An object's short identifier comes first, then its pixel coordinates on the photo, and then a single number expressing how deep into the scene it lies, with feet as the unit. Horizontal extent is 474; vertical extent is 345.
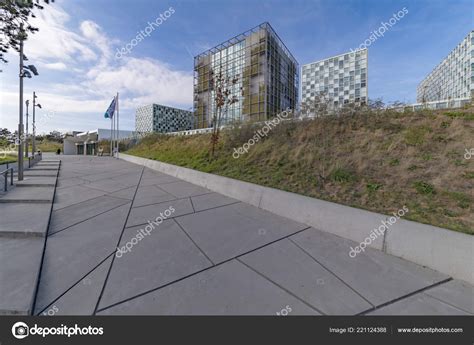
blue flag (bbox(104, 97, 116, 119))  77.61
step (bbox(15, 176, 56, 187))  23.72
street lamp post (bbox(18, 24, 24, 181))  25.84
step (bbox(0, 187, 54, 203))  18.28
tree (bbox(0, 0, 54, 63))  20.94
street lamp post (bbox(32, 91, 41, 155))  57.75
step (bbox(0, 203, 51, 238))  12.34
